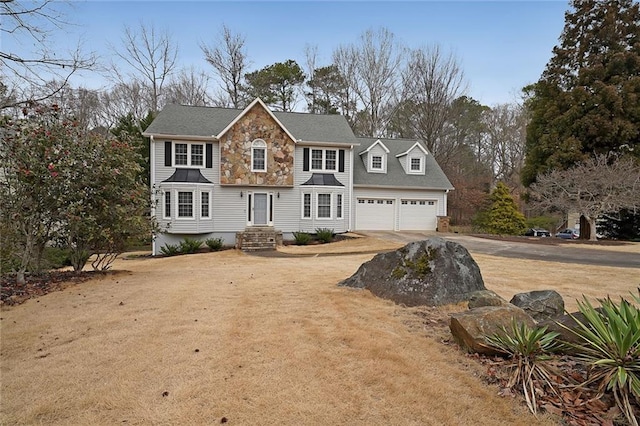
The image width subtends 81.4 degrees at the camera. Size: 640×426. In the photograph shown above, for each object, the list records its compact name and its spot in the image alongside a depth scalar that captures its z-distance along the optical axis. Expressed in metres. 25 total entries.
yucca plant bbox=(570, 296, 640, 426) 2.98
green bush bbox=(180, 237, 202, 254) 18.02
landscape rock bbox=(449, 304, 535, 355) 4.05
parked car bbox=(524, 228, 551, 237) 30.17
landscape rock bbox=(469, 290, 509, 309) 5.08
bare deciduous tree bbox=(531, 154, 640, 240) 17.39
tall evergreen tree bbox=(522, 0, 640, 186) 19.86
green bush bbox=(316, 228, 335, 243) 19.94
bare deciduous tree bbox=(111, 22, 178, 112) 28.98
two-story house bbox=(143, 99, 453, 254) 19.31
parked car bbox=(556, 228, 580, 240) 30.06
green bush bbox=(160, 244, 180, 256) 17.98
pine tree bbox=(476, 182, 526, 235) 24.94
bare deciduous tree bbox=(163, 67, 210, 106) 31.88
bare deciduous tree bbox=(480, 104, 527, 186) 37.47
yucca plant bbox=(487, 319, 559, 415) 3.36
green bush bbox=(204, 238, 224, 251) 18.52
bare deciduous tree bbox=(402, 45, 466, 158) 31.44
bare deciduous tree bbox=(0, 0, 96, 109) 6.75
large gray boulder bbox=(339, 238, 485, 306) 6.33
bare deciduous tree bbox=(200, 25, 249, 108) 31.14
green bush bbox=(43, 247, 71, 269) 14.31
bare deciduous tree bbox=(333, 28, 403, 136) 32.00
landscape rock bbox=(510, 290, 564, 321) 4.82
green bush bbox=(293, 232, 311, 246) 19.61
